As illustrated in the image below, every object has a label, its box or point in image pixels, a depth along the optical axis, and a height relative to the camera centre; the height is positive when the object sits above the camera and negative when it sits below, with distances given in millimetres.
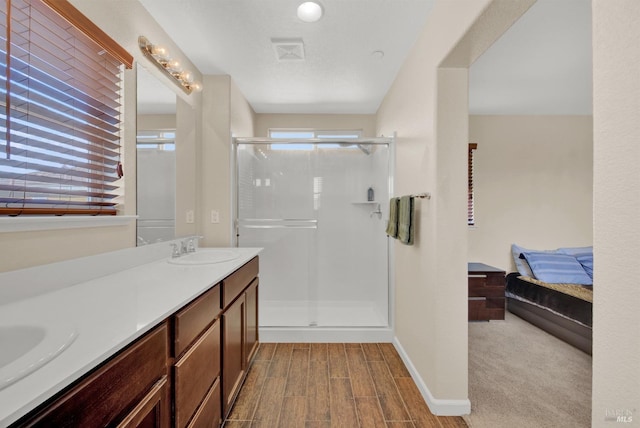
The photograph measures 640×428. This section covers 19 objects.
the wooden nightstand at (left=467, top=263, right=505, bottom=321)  2992 -923
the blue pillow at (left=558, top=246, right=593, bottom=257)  3295 -484
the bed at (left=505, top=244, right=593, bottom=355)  2432 -840
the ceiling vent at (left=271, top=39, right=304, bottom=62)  2004 +1265
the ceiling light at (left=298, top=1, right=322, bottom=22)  1646 +1258
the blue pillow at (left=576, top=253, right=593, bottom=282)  3046 -577
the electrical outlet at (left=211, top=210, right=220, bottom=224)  2529 -48
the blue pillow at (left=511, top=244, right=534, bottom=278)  3277 -628
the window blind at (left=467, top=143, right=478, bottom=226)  3512 +299
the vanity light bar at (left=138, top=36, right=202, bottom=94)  1709 +1032
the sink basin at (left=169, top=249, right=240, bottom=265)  1803 -332
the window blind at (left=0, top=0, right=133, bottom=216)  947 +413
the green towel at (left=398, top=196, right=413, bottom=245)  1984 -71
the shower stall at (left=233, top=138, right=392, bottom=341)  2809 -160
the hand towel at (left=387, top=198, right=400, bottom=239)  2286 -65
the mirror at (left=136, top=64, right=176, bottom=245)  1695 +353
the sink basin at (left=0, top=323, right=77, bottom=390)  544 -317
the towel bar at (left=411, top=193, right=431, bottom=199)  1774 +108
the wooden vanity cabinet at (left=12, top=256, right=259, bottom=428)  604 -540
